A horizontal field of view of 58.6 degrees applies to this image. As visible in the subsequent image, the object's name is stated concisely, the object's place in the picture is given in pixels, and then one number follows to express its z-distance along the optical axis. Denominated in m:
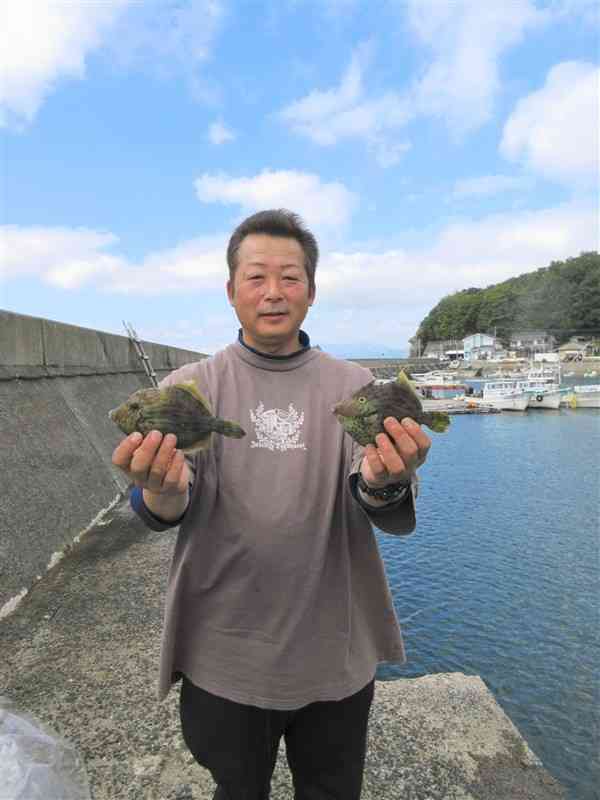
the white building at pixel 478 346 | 148.74
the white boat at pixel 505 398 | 54.69
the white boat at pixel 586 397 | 56.83
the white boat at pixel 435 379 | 69.04
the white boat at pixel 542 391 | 55.62
